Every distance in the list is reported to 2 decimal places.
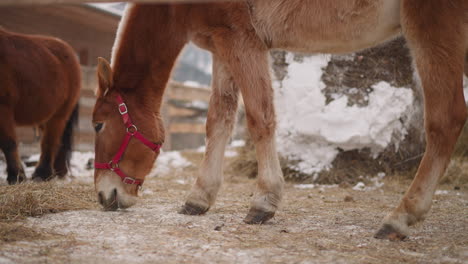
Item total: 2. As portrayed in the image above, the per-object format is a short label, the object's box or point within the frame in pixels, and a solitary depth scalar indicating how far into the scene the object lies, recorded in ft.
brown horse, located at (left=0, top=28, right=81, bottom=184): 15.72
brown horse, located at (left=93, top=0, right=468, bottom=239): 9.14
